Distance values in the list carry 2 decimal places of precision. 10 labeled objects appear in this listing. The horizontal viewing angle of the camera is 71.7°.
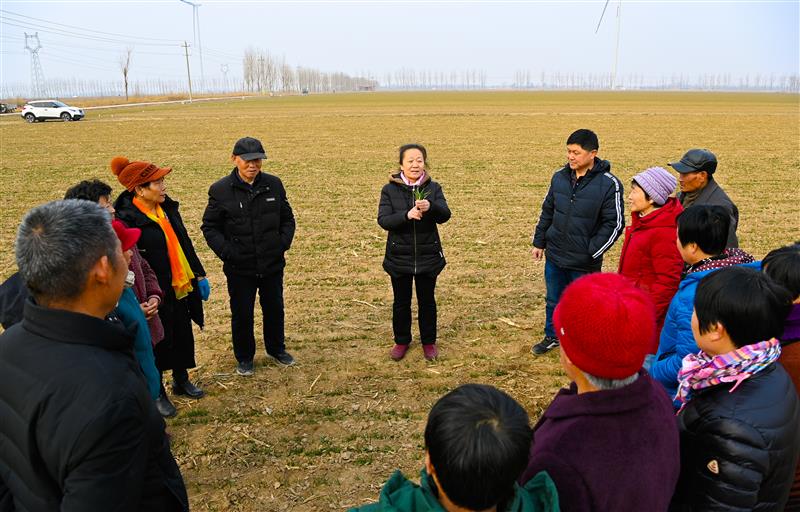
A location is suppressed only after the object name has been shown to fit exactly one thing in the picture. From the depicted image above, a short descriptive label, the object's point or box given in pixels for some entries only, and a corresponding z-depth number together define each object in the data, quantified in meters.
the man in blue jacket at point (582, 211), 4.91
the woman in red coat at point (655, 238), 4.04
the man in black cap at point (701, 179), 4.77
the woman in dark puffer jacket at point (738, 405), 1.84
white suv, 39.12
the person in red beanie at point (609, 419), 1.61
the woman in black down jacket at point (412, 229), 4.98
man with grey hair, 1.61
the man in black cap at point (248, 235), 4.85
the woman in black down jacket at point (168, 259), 4.16
